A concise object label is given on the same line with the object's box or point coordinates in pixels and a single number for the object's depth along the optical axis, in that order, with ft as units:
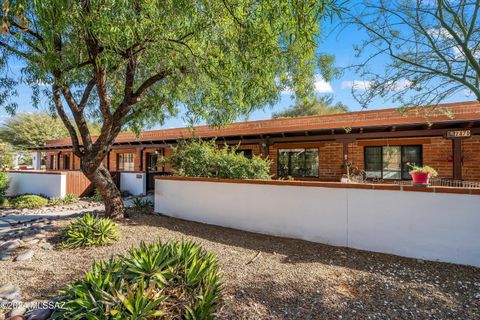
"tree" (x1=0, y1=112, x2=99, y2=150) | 95.69
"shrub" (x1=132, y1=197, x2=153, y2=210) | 30.84
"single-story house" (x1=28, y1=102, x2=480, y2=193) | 28.81
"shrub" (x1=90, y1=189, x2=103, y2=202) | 39.99
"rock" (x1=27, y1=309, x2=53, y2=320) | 9.46
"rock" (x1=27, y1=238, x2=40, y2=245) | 18.06
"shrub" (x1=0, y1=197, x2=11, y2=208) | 37.99
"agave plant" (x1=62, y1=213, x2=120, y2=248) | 17.51
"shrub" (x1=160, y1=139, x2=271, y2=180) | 25.29
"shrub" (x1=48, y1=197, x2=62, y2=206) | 38.69
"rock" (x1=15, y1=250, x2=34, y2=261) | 15.58
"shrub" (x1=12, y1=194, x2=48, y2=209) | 37.14
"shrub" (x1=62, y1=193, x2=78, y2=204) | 39.88
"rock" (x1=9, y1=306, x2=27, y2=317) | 9.83
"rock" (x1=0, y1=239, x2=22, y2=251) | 17.29
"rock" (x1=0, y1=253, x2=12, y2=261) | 15.64
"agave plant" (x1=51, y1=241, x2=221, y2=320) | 8.45
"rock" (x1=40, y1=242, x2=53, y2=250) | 17.32
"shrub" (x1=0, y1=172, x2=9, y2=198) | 43.60
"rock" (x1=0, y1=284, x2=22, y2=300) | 11.05
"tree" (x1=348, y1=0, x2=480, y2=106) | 16.78
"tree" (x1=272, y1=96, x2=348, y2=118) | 90.84
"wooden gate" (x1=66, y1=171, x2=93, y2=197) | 43.14
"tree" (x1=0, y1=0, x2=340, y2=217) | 11.85
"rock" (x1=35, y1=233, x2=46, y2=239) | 19.38
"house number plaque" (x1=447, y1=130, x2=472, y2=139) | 28.22
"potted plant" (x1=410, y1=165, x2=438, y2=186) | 17.52
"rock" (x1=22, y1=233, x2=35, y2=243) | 18.75
